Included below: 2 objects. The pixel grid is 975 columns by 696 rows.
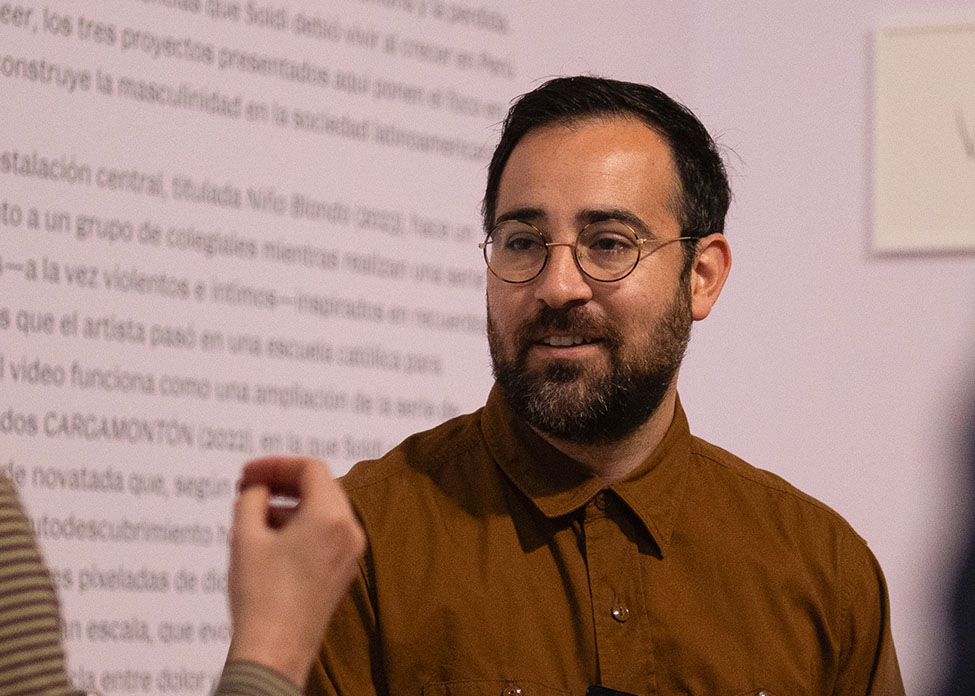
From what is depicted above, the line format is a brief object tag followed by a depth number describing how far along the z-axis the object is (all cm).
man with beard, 317
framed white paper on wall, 385
